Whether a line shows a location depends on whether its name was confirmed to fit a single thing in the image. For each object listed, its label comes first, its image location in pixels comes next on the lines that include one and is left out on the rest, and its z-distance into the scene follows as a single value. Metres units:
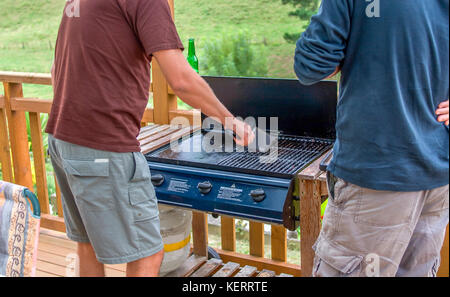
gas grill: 2.03
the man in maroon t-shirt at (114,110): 1.67
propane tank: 2.73
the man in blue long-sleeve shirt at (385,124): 1.30
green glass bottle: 2.79
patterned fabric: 1.41
